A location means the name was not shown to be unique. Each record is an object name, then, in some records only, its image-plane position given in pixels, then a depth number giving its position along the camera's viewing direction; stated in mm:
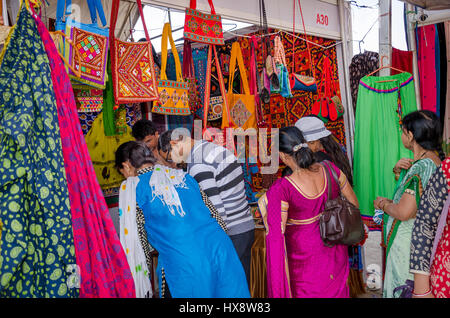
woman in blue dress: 2121
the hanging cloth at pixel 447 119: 3760
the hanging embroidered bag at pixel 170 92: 2803
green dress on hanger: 3551
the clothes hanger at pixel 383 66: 3511
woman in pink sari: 2309
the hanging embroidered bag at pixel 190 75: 3006
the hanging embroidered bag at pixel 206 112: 3068
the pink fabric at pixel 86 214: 1561
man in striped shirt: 2508
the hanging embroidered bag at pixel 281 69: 3447
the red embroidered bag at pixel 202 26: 2775
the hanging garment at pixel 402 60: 3912
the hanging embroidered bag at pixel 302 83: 3746
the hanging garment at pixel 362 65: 4402
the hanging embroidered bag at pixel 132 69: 2451
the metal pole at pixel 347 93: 4020
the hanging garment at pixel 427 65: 3766
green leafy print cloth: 1381
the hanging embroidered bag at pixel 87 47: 2082
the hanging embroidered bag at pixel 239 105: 3453
